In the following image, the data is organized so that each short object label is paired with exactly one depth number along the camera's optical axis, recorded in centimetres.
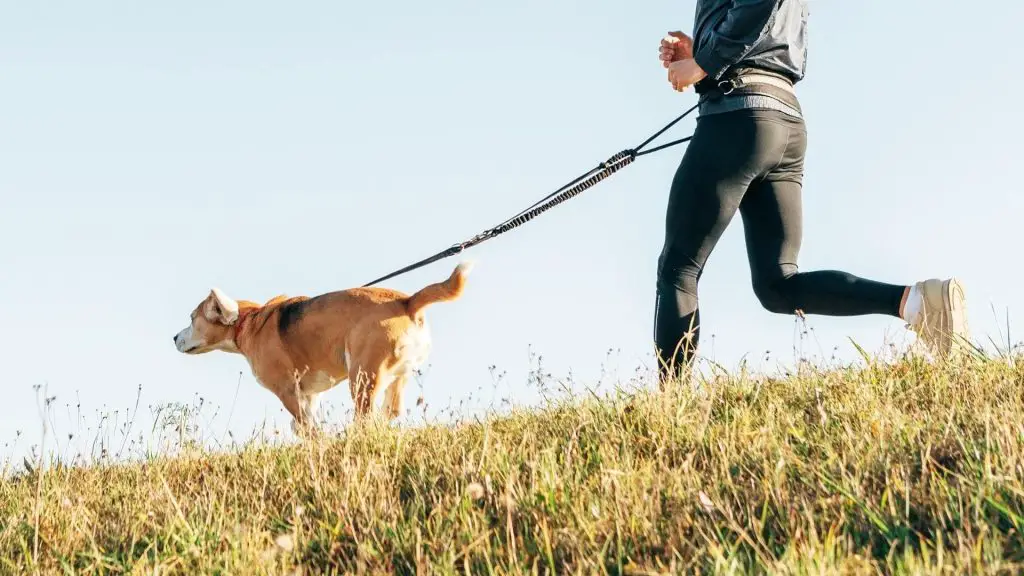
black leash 488
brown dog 650
